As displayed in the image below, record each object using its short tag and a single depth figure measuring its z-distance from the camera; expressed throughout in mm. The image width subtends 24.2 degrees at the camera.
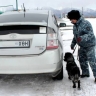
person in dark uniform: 4480
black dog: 4321
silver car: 4121
